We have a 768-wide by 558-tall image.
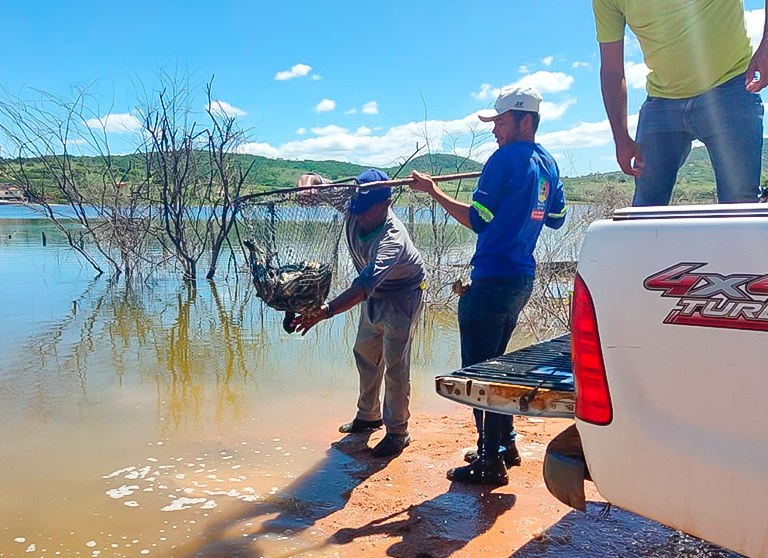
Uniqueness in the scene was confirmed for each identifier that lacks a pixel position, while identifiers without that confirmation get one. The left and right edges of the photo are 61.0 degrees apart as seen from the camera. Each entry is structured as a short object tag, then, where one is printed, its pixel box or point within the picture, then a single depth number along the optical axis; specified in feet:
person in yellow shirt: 10.62
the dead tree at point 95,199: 46.21
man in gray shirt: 15.30
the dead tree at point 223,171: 45.91
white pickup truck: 5.32
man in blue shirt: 13.07
